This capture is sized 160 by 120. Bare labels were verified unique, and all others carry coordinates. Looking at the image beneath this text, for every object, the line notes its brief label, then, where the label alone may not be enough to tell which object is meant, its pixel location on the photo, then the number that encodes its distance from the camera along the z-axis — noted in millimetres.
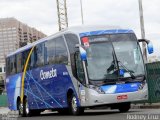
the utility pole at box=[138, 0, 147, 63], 30930
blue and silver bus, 18062
